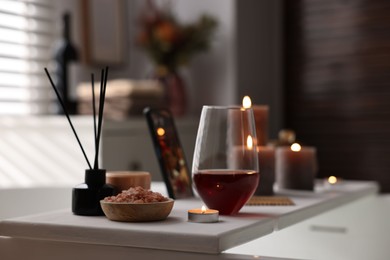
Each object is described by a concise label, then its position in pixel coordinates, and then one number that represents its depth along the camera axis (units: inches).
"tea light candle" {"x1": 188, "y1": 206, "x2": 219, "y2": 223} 47.8
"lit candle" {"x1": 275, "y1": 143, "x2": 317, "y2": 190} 66.1
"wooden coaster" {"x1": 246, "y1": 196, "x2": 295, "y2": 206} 56.4
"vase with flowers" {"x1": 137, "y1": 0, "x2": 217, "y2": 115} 122.6
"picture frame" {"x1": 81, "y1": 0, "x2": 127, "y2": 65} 121.5
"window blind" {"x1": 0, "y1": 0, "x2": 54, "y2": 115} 112.8
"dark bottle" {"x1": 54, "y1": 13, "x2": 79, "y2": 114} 111.6
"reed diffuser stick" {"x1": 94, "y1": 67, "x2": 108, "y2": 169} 51.5
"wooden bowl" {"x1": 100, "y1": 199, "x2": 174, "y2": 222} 47.3
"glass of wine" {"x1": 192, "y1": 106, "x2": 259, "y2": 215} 50.3
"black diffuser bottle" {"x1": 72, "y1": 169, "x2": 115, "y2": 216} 50.5
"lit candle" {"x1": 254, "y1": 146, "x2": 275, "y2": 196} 62.8
